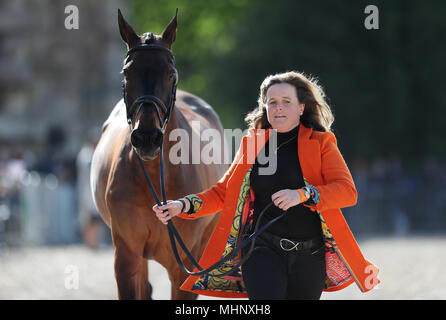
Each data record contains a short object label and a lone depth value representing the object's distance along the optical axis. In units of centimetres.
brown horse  1065
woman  973
